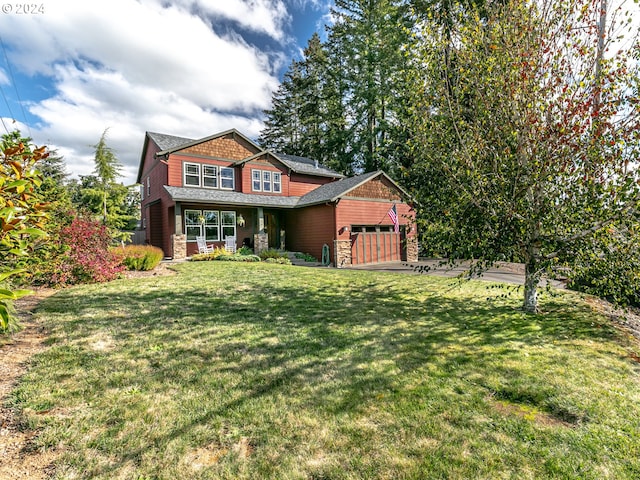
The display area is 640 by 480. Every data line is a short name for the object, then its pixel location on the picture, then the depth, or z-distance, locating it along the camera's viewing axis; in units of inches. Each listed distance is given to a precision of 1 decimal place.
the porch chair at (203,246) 649.6
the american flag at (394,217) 683.4
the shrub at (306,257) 660.0
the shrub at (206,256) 582.6
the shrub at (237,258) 583.8
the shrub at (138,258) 411.2
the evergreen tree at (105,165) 733.3
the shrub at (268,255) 613.6
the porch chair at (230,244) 684.3
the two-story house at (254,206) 627.2
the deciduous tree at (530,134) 174.4
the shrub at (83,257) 301.3
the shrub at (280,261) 583.4
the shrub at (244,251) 670.1
